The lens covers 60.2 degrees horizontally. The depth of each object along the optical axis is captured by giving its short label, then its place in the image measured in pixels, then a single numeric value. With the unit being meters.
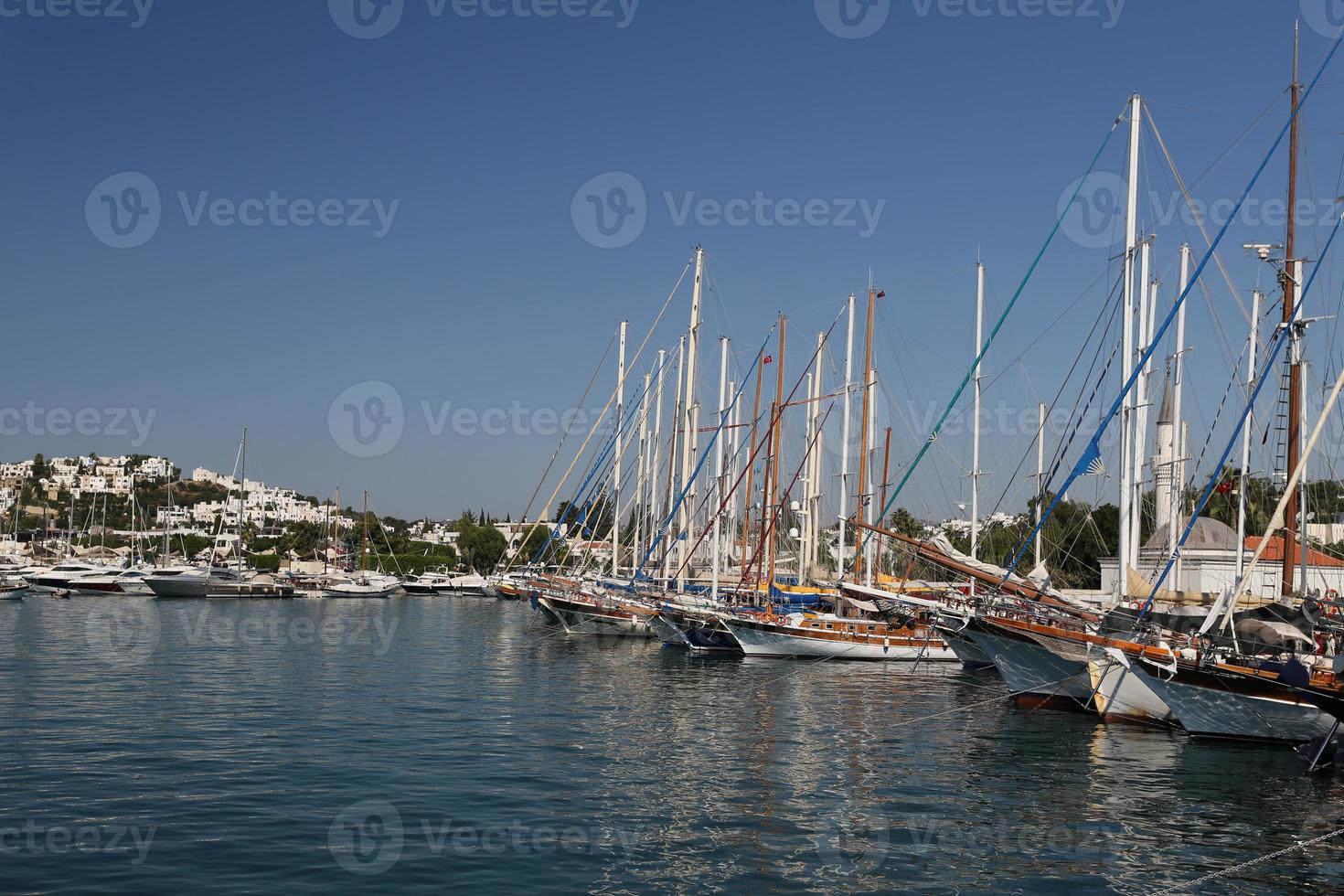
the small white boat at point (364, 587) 121.25
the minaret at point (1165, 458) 40.27
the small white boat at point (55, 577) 107.94
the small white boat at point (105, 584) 107.81
